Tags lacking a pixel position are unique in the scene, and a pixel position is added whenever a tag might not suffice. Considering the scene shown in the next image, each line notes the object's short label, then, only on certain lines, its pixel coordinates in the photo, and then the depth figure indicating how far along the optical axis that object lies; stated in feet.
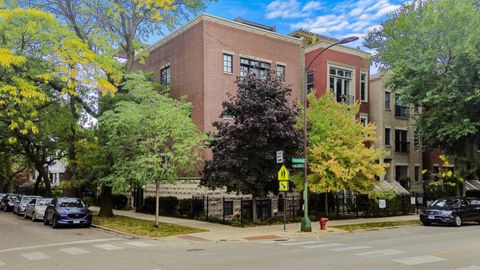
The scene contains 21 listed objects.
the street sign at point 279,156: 67.67
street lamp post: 64.92
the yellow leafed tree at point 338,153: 80.53
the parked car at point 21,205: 109.79
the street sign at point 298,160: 68.39
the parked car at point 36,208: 90.74
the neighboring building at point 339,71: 119.44
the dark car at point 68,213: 75.51
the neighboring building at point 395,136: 132.16
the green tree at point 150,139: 71.97
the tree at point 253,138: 73.97
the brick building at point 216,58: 102.22
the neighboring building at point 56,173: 259.19
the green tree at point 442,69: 90.12
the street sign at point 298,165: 69.10
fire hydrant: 70.92
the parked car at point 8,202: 130.21
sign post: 67.87
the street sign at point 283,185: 67.72
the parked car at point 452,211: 77.97
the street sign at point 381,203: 92.17
